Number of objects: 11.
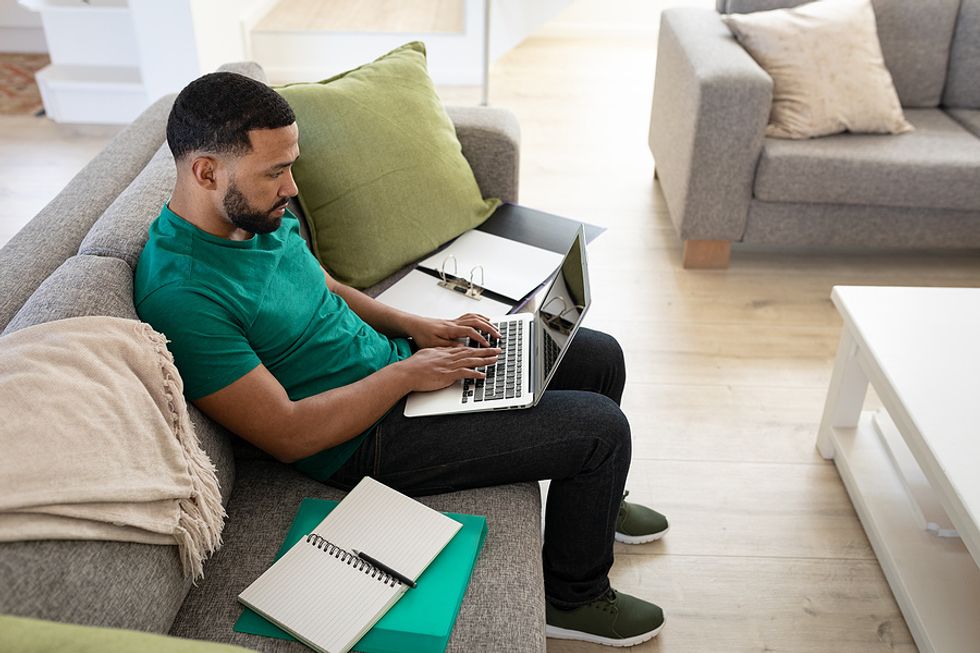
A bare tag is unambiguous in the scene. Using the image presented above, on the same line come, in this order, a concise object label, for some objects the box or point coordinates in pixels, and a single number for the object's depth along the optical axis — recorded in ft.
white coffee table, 5.42
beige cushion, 9.16
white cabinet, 12.80
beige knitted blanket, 3.58
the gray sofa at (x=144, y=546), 3.56
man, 4.52
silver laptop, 5.16
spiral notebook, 4.13
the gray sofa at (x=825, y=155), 8.90
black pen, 4.34
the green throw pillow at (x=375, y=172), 6.48
